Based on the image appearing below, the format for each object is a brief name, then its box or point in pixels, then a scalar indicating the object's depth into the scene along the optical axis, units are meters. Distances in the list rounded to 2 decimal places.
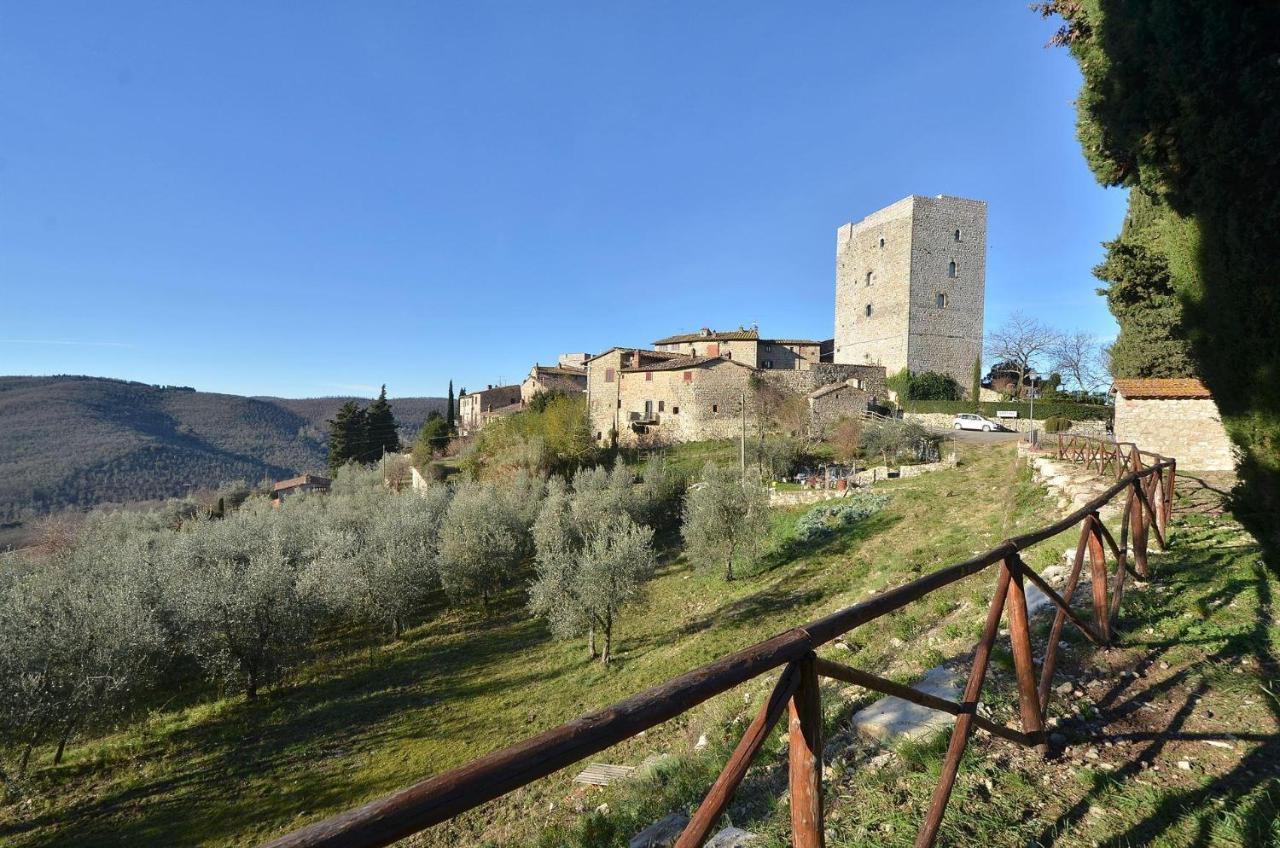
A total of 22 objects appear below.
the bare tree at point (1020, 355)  37.50
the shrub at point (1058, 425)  26.47
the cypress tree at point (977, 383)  37.69
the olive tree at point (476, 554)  19.42
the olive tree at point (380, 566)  16.56
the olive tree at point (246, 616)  13.24
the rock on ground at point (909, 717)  3.30
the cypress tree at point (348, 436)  50.31
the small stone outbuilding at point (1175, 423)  12.79
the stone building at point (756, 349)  41.69
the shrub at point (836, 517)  17.95
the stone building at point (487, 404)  57.00
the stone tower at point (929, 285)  38.38
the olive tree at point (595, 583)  13.83
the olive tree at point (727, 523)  17.70
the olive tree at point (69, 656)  10.05
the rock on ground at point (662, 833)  3.17
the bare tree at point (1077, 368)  37.41
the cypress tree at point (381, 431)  50.88
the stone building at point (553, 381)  49.06
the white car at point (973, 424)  30.20
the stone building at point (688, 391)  36.91
